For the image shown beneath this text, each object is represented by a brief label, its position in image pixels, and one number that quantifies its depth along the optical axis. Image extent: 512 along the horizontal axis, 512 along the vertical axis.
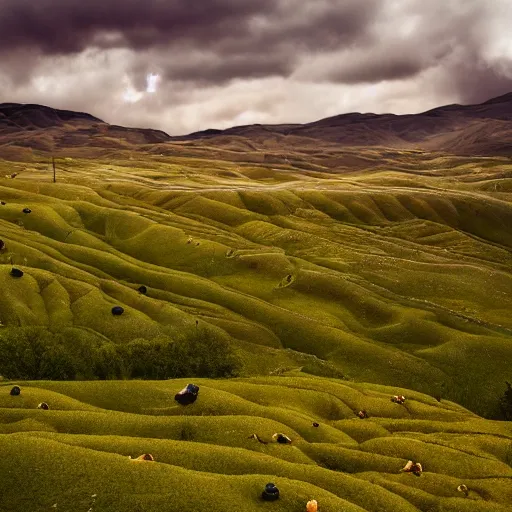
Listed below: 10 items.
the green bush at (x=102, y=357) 81.00
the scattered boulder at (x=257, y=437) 56.05
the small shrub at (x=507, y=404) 89.44
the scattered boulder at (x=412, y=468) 53.86
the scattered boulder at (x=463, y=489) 50.87
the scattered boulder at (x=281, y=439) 57.01
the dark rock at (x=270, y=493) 40.91
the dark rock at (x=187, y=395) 65.47
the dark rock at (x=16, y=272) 112.31
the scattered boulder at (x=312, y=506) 39.84
